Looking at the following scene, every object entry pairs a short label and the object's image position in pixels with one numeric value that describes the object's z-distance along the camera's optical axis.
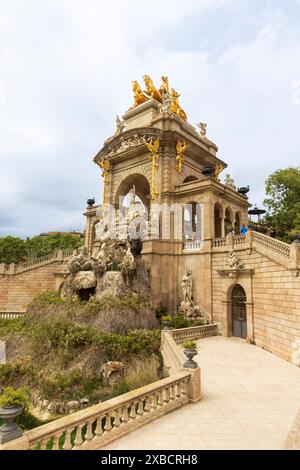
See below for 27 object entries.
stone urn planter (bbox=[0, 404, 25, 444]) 4.41
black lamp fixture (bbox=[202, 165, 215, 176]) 19.91
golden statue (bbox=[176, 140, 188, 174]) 22.19
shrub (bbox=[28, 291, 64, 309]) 19.00
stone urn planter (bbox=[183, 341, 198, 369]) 8.08
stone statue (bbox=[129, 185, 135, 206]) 22.52
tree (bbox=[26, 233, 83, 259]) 52.00
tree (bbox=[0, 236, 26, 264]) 45.50
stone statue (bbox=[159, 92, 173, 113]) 23.30
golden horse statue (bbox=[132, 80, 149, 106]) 27.66
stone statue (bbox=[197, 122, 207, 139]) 27.63
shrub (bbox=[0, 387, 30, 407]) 4.64
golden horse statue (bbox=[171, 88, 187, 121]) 26.45
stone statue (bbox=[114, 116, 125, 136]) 27.45
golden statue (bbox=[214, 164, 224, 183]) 26.67
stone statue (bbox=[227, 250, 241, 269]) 16.73
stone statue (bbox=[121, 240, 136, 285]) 18.12
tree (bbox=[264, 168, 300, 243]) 26.46
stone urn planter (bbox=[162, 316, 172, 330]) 16.60
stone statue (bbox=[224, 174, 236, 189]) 24.81
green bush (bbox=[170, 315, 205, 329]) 17.19
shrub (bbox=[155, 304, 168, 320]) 18.64
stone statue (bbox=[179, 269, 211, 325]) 18.53
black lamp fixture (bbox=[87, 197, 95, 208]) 31.49
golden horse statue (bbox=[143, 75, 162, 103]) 27.23
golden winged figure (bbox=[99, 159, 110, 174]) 25.94
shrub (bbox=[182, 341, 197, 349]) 9.23
